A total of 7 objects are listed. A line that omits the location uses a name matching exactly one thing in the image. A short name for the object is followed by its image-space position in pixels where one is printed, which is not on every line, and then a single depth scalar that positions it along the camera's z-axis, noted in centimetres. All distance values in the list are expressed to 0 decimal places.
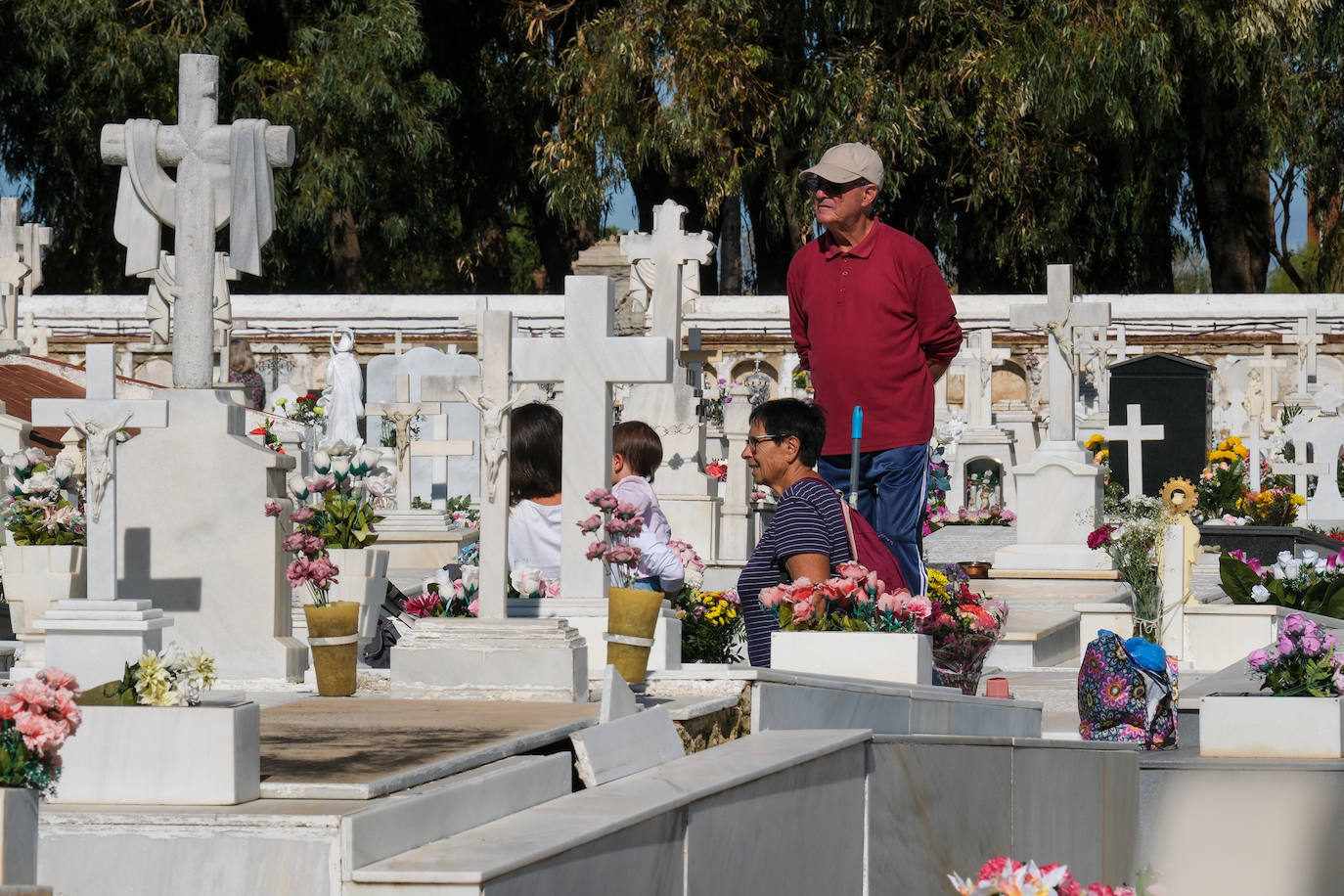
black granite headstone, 4231
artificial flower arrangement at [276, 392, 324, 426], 4037
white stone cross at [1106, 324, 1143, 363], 4897
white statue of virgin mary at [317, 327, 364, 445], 3981
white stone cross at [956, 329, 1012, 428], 4056
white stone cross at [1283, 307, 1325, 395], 4750
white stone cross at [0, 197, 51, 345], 4416
